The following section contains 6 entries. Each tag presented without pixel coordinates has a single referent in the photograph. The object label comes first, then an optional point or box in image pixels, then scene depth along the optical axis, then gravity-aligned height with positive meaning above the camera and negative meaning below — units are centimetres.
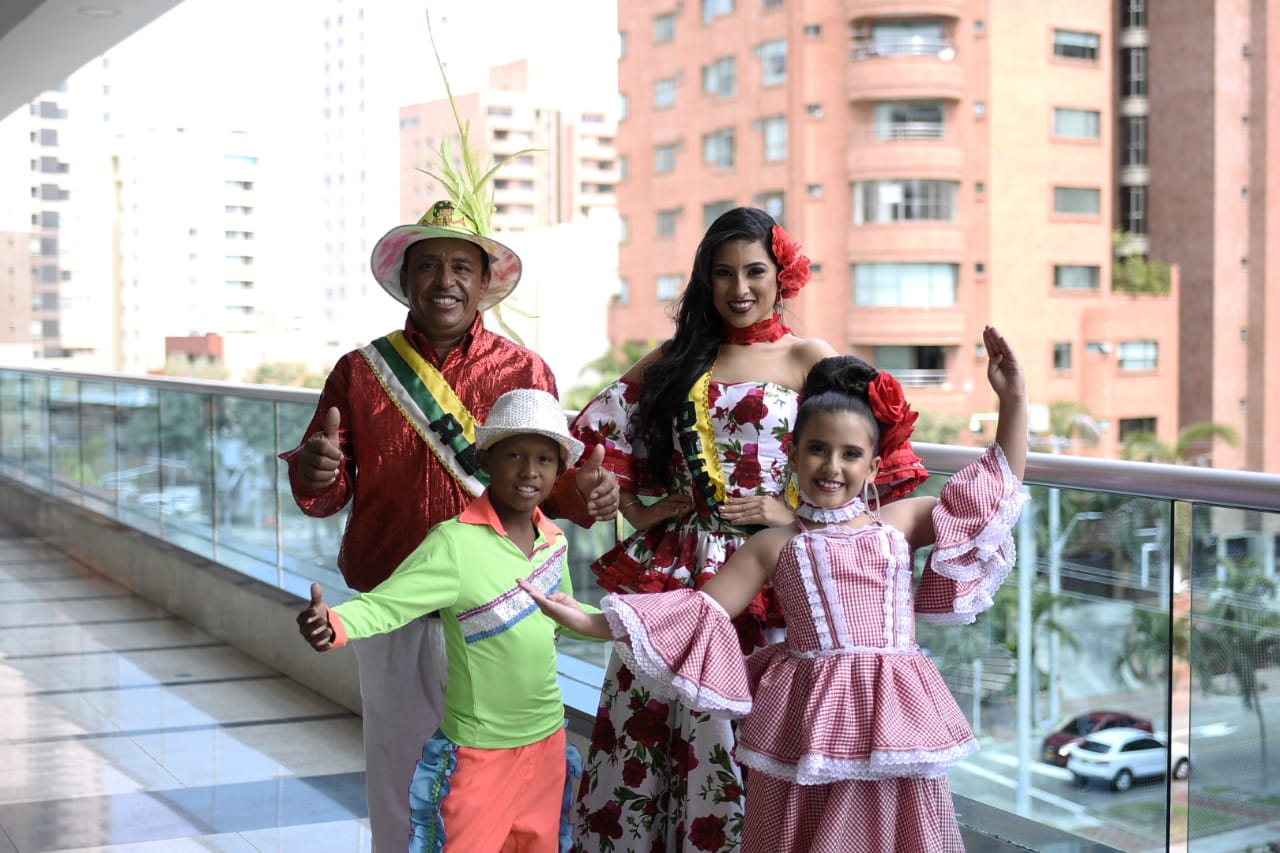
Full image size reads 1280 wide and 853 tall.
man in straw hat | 238 -12
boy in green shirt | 212 -40
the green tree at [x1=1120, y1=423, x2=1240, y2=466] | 4762 -275
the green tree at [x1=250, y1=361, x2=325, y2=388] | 5647 -46
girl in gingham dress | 198 -35
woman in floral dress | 231 -18
